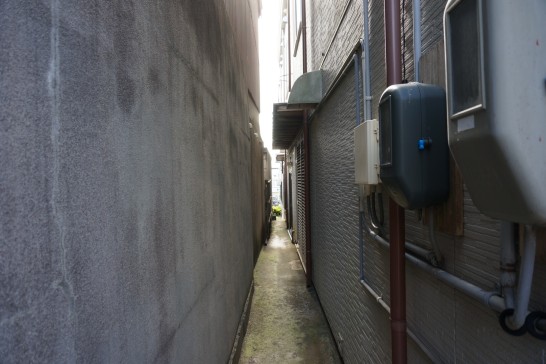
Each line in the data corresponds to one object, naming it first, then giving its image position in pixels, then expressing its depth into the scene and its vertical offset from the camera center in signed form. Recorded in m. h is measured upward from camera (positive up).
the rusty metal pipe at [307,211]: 7.60 -0.65
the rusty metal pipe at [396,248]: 2.26 -0.45
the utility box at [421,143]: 1.79 +0.19
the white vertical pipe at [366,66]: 3.01 +1.00
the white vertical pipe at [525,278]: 1.15 -0.35
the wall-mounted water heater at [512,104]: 1.01 +0.22
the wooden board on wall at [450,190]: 1.73 -0.06
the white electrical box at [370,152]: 2.40 +0.20
